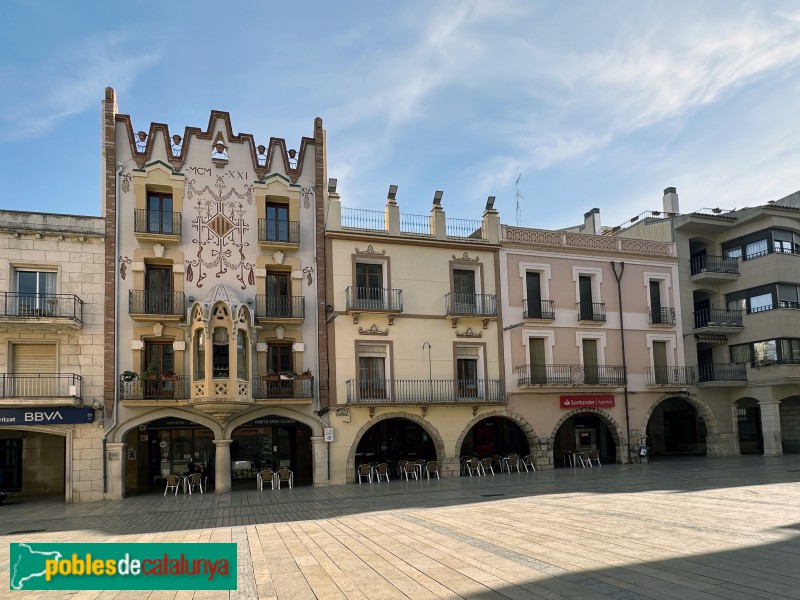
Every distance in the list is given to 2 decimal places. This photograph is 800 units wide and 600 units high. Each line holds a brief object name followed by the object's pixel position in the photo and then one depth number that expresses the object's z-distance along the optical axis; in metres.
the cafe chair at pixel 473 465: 28.52
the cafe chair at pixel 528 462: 29.90
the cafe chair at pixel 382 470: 27.12
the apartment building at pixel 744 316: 33.19
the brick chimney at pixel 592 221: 36.84
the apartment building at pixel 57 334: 23.09
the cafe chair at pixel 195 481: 24.56
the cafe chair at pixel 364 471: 26.86
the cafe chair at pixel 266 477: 25.33
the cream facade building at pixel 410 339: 27.33
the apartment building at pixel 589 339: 30.58
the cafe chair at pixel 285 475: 25.81
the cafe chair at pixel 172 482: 24.48
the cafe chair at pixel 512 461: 29.67
